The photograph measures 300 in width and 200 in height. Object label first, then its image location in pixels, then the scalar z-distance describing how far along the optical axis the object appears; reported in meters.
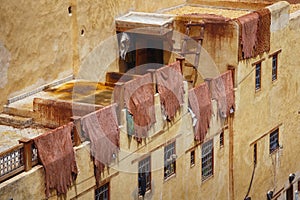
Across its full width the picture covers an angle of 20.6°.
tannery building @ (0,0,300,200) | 25.25
